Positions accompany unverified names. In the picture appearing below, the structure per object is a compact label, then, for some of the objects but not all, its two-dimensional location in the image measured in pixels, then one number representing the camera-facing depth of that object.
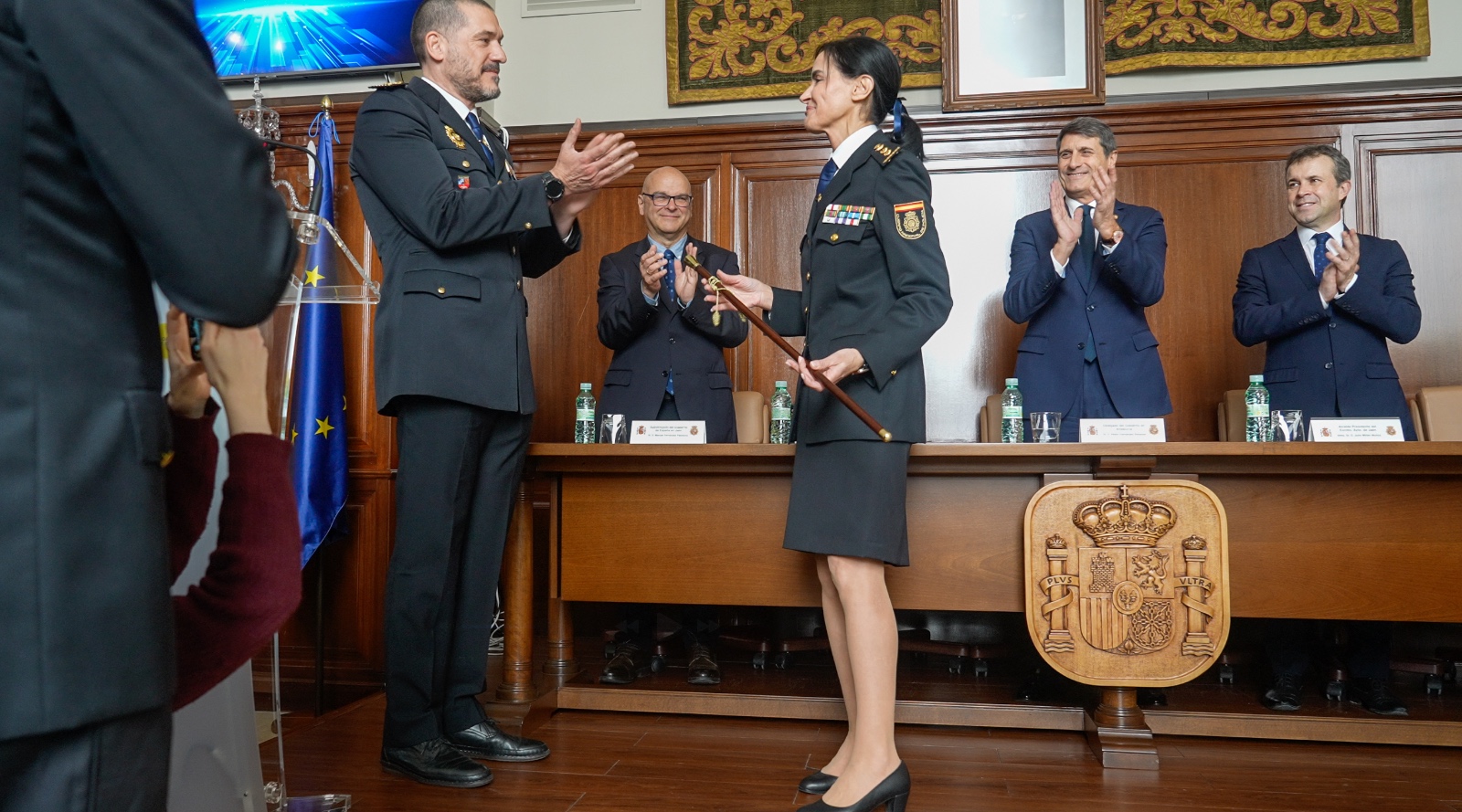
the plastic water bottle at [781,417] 3.19
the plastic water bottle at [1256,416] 2.73
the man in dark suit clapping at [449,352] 2.17
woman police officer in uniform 1.89
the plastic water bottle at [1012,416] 2.81
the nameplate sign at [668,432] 2.79
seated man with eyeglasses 3.31
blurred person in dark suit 0.61
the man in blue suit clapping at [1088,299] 2.84
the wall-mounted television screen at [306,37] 4.28
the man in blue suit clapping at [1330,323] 2.79
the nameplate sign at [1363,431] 2.47
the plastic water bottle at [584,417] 3.17
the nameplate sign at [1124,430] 2.49
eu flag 3.41
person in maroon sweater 0.79
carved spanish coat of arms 2.34
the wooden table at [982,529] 2.41
